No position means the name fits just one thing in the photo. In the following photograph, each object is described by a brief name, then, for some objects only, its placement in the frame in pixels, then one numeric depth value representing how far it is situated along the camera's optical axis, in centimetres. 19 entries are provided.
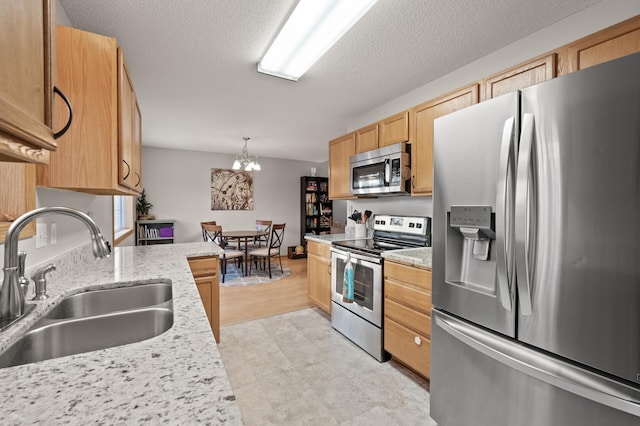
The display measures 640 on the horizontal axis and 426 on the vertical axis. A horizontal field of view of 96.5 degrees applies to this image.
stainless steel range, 226
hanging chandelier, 468
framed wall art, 611
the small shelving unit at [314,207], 696
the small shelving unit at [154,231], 527
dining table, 492
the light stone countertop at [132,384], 49
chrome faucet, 88
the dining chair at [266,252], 485
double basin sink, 93
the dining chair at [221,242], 465
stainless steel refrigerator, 89
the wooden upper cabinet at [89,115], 135
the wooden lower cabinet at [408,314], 186
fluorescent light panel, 159
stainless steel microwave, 245
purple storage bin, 543
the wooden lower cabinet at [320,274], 304
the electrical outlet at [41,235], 133
